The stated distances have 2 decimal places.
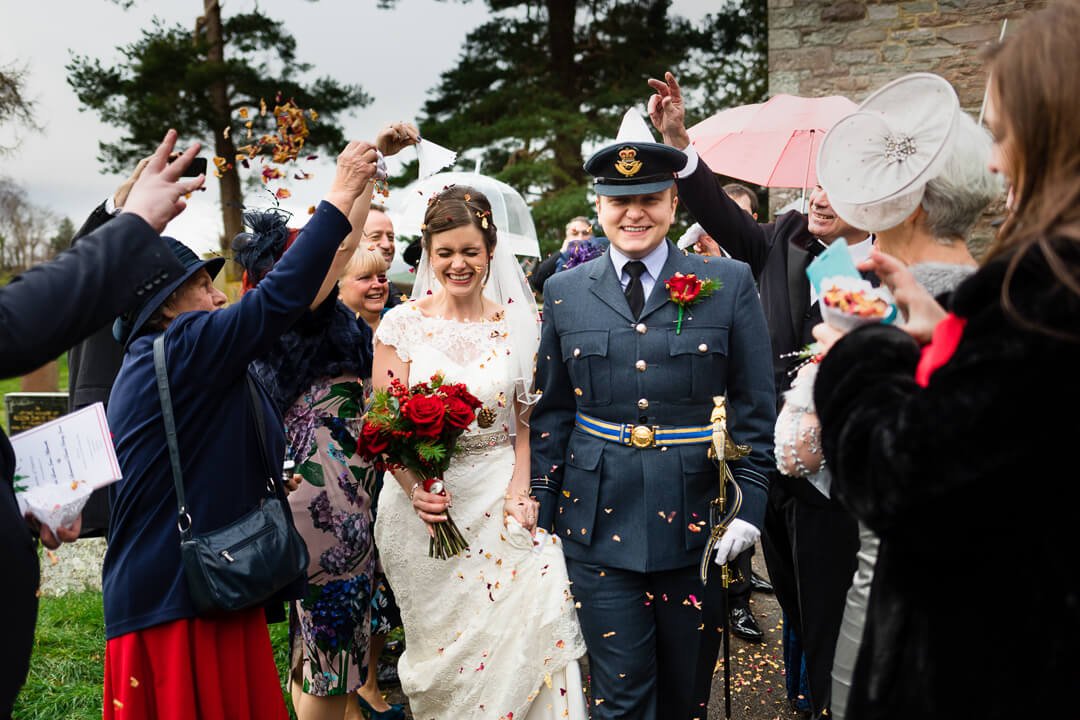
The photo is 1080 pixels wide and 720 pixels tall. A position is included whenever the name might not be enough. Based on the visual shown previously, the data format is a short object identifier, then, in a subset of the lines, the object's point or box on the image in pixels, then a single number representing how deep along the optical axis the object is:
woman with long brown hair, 1.38
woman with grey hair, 2.08
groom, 3.06
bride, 3.42
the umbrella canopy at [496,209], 4.39
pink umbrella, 4.85
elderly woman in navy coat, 2.49
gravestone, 8.26
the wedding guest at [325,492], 3.64
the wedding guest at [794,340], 3.57
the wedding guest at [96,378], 3.89
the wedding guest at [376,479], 4.19
